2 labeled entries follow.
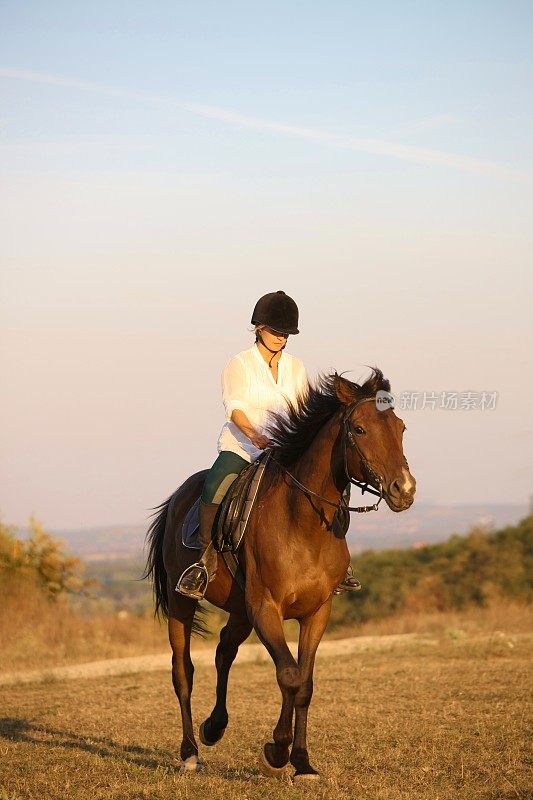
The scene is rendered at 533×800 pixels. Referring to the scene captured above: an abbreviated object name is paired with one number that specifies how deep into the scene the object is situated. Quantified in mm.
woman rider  16797
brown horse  14422
